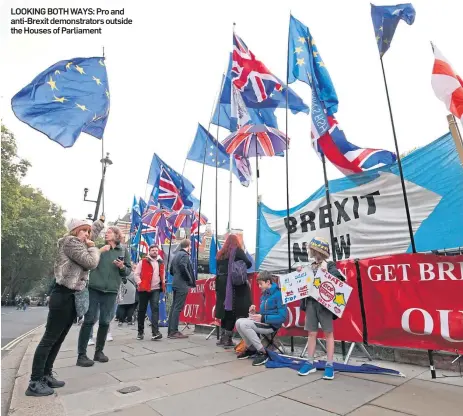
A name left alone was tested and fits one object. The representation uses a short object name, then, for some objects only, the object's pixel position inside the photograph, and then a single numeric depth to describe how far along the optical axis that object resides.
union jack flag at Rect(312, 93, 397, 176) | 5.71
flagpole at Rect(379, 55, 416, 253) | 3.99
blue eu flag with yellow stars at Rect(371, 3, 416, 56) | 5.05
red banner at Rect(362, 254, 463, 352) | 3.67
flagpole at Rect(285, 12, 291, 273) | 5.90
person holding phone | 4.57
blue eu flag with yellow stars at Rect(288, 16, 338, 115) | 6.07
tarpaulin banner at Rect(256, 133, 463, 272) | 4.49
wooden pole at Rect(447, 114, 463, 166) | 3.62
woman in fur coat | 3.33
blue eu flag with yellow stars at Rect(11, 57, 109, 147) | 5.74
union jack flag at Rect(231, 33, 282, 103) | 7.95
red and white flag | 3.97
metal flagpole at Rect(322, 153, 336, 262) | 5.13
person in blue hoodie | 4.64
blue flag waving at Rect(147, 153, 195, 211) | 12.44
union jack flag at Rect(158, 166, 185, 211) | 12.43
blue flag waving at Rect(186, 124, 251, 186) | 11.47
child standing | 3.89
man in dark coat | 6.66
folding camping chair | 5.04
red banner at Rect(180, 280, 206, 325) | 7.85
